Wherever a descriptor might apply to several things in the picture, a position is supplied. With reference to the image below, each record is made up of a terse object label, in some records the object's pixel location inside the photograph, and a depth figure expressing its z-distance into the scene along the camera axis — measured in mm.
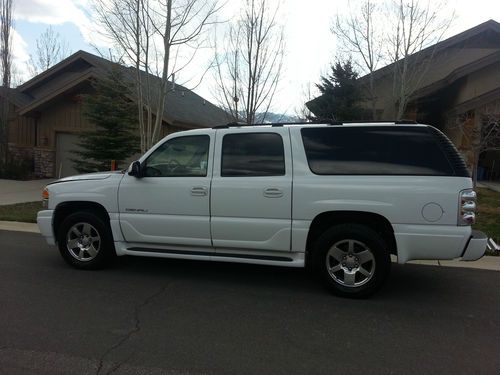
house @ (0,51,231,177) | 18219
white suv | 4836
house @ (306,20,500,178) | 15008
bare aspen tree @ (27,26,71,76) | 30208
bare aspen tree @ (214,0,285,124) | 12147
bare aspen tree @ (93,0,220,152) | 10148
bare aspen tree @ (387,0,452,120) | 12836
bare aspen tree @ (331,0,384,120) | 13469
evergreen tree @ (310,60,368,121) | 18656
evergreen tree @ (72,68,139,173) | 14922
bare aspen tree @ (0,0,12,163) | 19328
